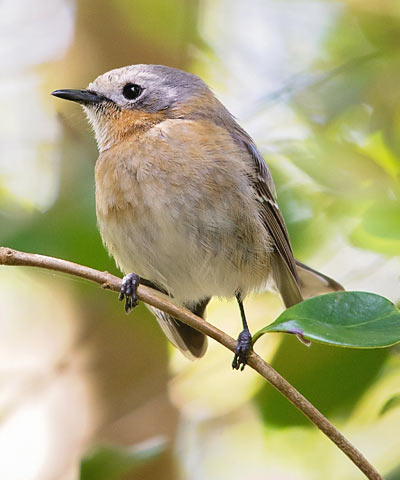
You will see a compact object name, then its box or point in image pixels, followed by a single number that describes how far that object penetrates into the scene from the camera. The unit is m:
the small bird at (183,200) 5.12
